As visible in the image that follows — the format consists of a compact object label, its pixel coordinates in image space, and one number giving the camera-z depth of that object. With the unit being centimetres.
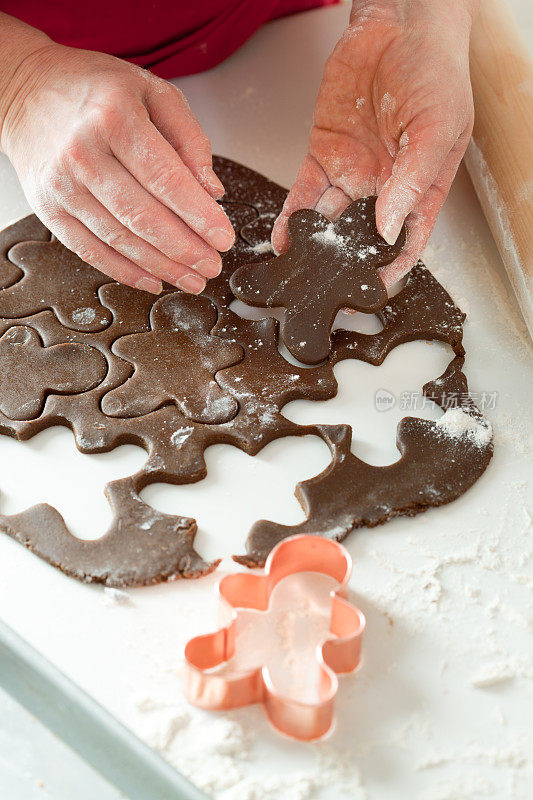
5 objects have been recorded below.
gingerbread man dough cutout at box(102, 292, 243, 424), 86
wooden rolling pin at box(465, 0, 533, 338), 93
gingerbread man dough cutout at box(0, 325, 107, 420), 87
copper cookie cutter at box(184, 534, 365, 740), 75
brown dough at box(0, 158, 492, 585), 81
